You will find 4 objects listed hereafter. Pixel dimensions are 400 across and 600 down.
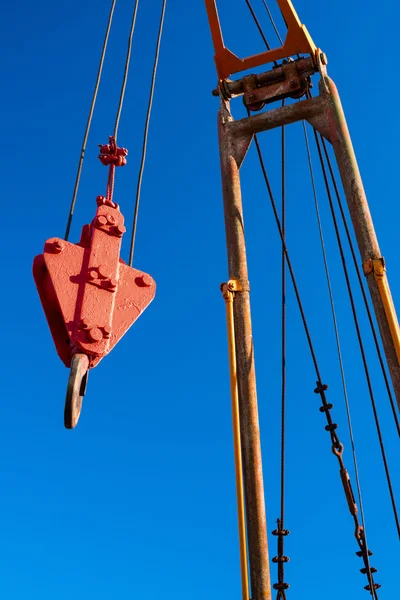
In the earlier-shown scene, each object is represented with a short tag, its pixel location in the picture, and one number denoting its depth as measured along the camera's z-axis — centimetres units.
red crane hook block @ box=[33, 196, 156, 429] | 397
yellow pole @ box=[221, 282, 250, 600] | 411
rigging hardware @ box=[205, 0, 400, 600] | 436
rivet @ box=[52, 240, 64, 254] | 418
